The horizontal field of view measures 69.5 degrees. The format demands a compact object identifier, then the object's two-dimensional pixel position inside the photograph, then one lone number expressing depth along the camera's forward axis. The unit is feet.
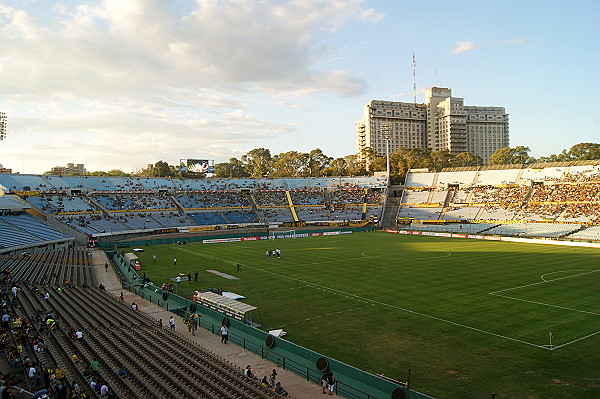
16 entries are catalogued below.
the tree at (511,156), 556.51
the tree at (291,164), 559.38
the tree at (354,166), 510.54
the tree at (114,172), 633.12
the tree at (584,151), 456.73
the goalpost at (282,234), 277.99
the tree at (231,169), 606.55
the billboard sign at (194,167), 383.04
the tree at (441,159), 515.09
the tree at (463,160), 524.93
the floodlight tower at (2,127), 234.27
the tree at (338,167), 536.01
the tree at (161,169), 515.09
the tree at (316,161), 573.74
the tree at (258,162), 591.37
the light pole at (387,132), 364.38
